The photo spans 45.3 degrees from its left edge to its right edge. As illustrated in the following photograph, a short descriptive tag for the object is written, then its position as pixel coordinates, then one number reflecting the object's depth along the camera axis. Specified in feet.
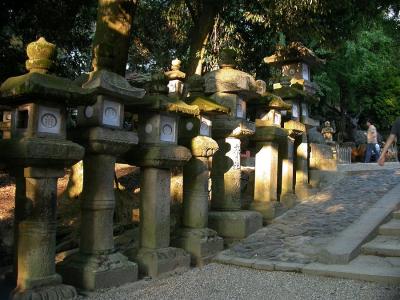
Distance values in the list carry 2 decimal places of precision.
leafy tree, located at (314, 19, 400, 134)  74.13
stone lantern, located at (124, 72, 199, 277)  18.73
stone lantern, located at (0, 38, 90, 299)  14.20
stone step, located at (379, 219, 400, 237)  22.63
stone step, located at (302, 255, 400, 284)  17.46
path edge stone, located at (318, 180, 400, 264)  19.68
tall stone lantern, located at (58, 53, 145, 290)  16.33
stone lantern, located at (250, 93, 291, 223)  27.43
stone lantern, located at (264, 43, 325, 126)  32.81
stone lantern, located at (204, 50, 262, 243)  24.06
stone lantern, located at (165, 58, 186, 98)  22.86
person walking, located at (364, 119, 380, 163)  57.26
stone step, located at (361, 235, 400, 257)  20.13
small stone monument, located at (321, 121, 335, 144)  54.08
